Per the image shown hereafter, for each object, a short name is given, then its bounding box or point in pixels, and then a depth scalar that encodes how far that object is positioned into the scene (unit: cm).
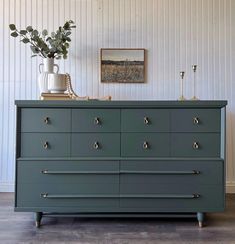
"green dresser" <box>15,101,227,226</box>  215
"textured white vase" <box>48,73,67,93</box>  235
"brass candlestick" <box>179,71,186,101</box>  293
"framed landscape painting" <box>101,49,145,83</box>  291
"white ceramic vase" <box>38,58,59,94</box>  248
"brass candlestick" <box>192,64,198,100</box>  295
